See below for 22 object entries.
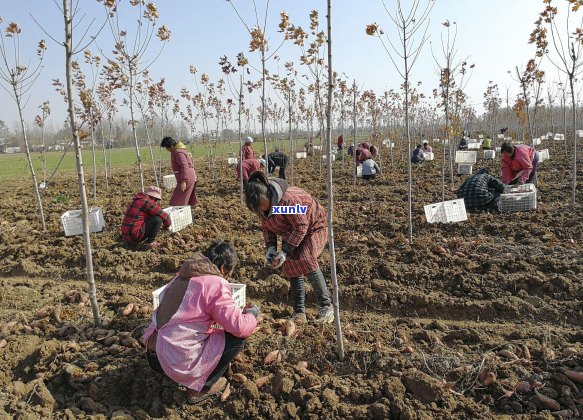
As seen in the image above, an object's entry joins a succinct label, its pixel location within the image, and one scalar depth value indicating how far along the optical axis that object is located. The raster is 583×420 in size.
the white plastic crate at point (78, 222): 6.12
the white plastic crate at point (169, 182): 10.40
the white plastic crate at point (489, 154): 15.01
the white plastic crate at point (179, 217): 6.11
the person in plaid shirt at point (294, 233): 3.01
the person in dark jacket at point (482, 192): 6.81
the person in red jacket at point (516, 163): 7.19
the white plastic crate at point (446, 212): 6.21
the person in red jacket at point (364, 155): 10.90
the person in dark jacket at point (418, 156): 13.81
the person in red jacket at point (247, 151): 9.18
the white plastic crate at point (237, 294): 3.27
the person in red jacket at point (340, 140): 15.88
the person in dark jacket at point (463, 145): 18.20
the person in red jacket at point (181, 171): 6.31
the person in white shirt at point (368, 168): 10.71
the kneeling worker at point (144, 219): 5.45
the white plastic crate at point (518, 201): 6.73
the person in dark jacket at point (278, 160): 11.08
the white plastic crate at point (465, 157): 11.81
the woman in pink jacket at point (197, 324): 2.28
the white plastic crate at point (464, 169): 11.95
